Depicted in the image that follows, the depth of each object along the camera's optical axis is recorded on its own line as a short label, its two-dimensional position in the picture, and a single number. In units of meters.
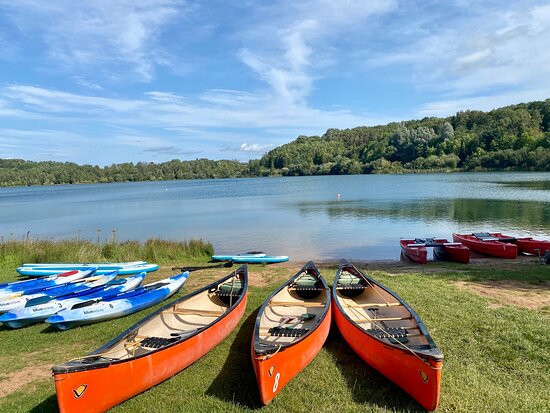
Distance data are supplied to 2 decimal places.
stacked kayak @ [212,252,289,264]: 15.66
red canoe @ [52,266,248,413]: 4.74
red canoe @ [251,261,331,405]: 5.09
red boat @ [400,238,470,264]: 14.90
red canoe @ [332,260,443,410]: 4.88
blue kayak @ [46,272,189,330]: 8.01
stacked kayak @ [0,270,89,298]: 10.11
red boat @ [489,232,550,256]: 15.63
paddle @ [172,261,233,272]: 13.06
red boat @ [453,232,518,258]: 15.39
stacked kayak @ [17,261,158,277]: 12.98
